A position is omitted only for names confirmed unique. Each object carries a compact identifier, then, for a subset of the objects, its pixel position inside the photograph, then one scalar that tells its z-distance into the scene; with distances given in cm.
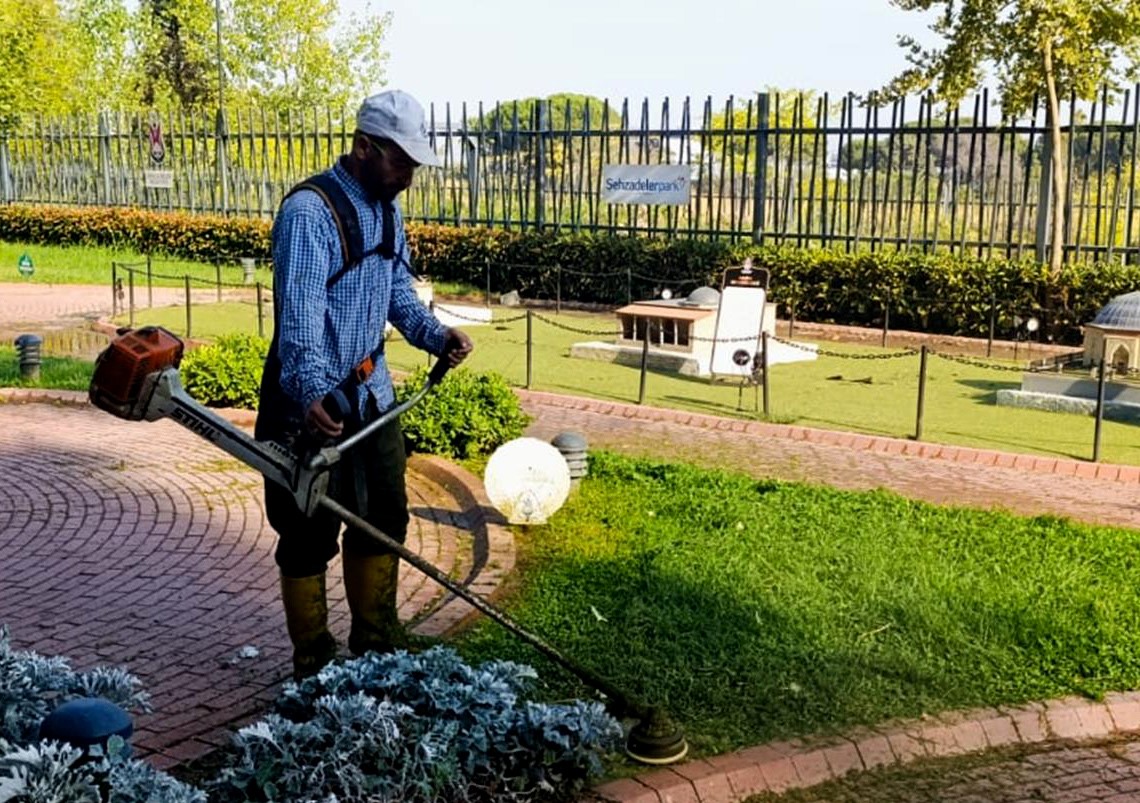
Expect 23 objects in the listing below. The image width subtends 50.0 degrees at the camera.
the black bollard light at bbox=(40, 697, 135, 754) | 287
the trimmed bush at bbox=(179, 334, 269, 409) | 946
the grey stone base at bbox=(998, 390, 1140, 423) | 1023
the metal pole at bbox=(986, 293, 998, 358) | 1469
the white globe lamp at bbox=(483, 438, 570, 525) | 627
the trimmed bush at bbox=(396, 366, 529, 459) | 802
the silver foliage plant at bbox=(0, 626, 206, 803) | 264
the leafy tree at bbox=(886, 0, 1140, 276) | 1484
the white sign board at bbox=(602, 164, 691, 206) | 1920
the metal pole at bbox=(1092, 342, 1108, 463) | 857
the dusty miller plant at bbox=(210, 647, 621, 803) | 317
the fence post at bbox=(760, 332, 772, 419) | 1017
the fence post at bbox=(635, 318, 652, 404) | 1052
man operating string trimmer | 367
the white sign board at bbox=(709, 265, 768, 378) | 1209
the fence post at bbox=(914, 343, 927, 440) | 910
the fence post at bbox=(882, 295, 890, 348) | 1513
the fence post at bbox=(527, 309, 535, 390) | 1144
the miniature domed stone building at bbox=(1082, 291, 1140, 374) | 1047
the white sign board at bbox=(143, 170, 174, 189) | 2794
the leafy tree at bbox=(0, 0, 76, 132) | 3578
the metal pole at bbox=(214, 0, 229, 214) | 2706
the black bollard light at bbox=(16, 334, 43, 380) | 1092
